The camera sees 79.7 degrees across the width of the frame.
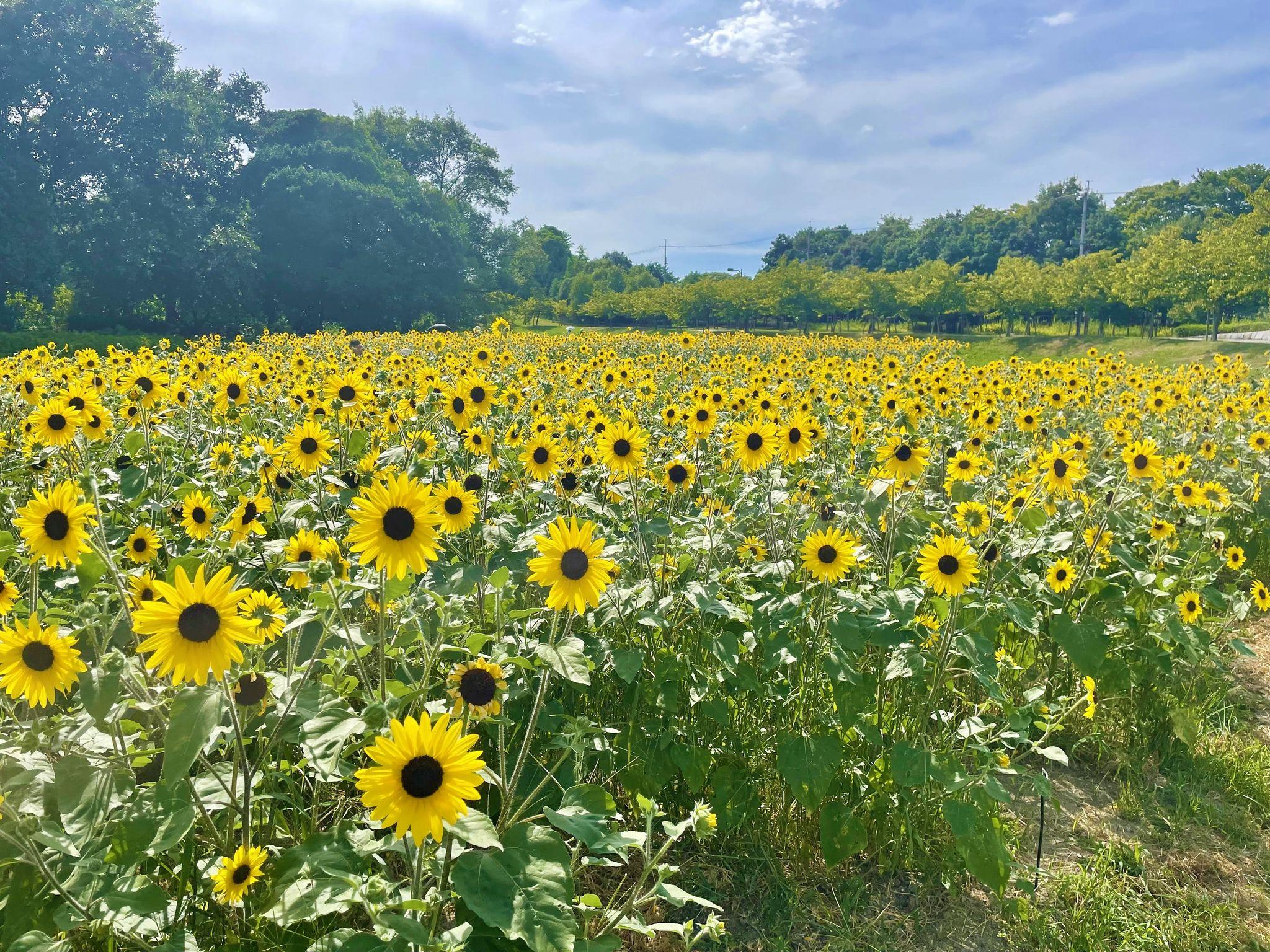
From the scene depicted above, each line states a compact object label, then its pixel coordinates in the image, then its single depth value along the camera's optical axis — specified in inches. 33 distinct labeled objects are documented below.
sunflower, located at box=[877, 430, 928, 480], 144.4
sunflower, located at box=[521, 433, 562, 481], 152.7
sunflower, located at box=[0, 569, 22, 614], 86.4
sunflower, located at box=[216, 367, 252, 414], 215.3
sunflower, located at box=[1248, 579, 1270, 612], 190.2
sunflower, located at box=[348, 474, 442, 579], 76.8
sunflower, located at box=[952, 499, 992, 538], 136.6
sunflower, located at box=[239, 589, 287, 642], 83.7
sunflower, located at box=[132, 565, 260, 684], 64.5
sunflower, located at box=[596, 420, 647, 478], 138.2
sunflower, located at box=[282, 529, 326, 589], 105.6
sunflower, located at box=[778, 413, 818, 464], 160.7
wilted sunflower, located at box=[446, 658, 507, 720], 71.7
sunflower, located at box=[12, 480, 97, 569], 85.7
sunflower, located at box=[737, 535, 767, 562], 151.0
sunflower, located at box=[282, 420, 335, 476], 144.5
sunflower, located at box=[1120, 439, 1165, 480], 177.6
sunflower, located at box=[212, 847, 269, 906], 73.1
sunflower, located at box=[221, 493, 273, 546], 120.0
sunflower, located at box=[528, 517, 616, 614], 81.1
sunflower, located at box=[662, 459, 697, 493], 144.1
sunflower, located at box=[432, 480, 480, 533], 108.6
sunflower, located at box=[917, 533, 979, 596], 109.9
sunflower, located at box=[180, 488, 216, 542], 130.2
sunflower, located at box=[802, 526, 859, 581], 115.1
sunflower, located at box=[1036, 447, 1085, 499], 151.8
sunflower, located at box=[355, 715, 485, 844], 59.1
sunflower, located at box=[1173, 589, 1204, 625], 160.1
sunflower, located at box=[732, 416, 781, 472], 155.0
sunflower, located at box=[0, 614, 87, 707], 71.7
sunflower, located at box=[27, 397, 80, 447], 146.4
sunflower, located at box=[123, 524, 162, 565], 123.0
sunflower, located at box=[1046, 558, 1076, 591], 143.7
